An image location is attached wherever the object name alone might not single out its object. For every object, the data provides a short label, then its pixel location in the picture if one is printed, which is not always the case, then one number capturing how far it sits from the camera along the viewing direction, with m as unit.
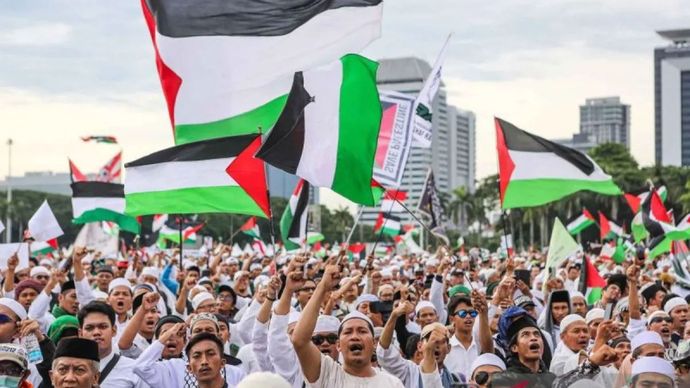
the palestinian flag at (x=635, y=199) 24.24
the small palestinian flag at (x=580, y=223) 28.64
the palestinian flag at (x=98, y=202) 17.94
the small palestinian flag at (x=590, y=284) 14.78
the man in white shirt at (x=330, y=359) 6.25
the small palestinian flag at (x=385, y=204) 27.38
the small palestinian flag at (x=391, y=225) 30.30
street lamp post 79.32
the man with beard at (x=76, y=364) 6.36
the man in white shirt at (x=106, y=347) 7.70
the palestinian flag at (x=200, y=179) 11.05
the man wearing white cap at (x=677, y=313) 10.51
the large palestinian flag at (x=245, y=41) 9.34
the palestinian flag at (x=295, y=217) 14.80
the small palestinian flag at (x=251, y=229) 29.02
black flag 25.49
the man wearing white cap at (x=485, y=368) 6.97
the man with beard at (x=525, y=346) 7.27
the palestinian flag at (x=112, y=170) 30.25
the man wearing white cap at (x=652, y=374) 5.55
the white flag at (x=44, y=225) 17.66
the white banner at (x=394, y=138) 14.56
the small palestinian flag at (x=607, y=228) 30.84
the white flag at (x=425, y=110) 17.17
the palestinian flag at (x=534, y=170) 14.33
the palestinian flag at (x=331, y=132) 8.49
